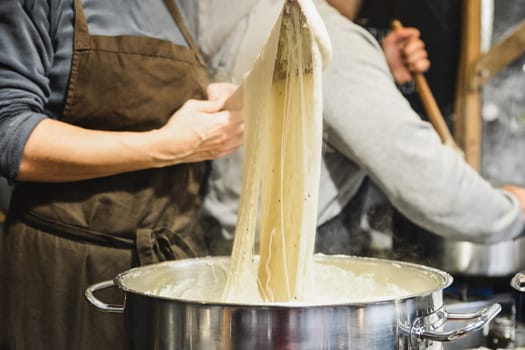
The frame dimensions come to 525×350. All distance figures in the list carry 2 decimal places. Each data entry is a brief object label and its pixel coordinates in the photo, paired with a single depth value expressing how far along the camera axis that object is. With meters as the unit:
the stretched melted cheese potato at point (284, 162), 1.48
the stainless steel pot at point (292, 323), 1.32
